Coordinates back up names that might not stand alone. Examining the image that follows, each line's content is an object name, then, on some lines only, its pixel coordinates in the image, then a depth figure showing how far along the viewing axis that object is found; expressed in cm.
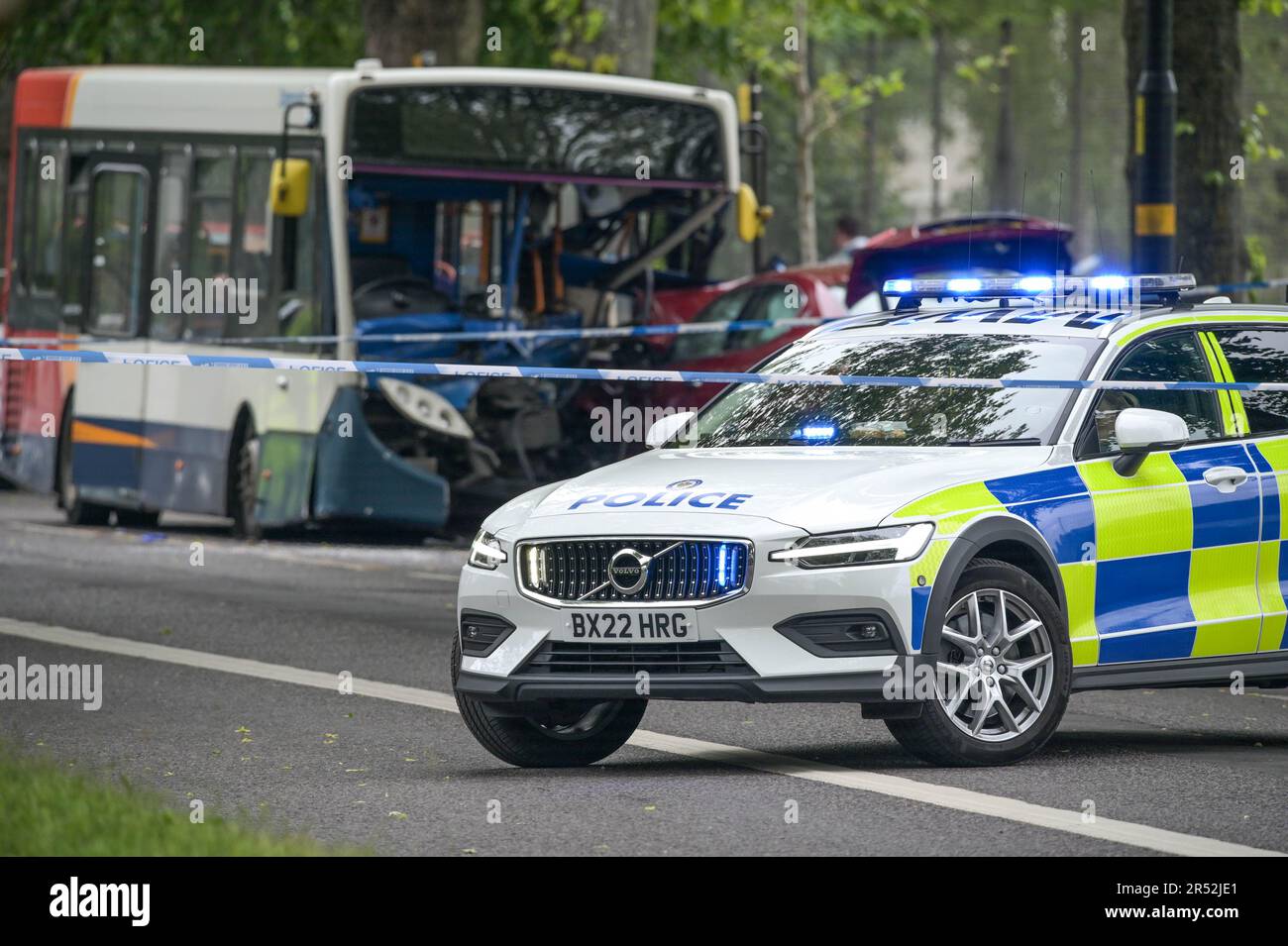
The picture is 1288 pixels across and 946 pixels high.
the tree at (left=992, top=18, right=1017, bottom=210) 4356
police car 834
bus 1792
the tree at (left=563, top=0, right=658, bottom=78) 2447
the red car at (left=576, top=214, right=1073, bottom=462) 1762
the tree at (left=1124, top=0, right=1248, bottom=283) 1791
